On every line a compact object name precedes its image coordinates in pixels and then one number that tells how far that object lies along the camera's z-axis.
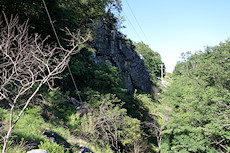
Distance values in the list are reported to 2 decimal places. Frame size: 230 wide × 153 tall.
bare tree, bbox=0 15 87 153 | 6.53
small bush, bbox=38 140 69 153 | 4.07
